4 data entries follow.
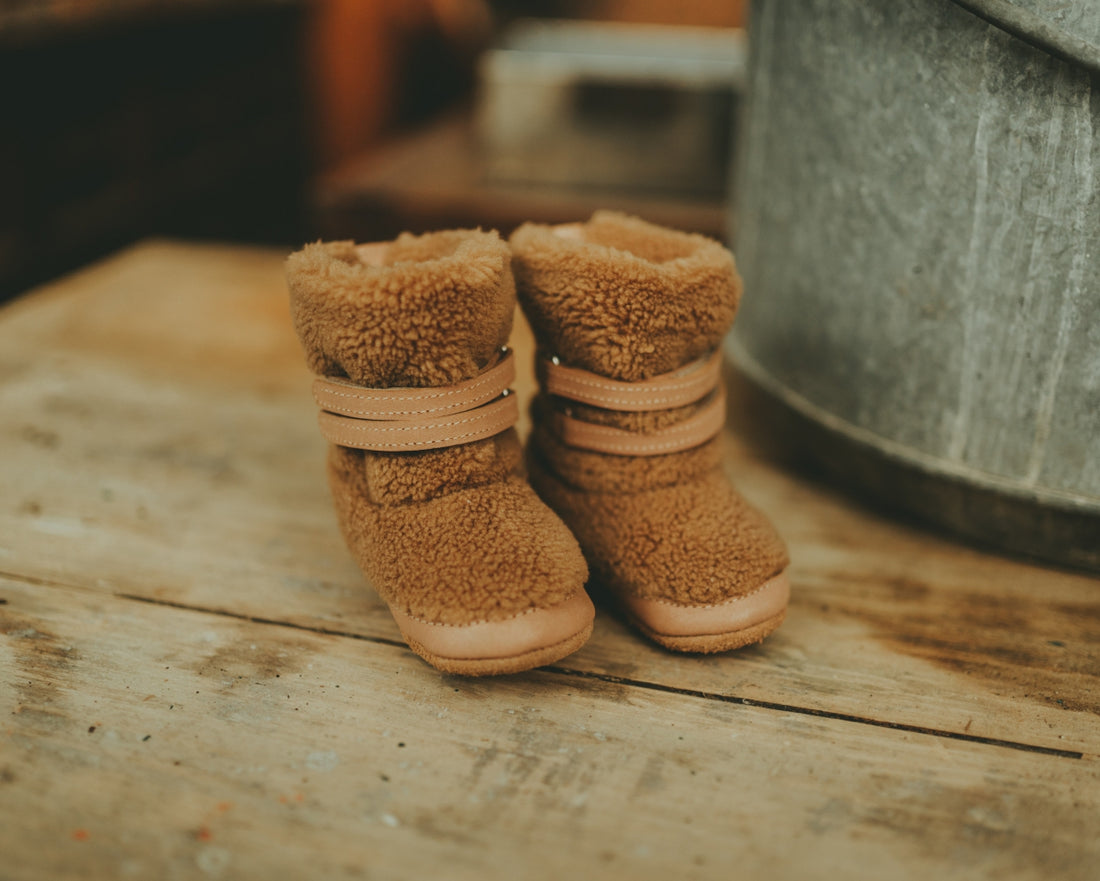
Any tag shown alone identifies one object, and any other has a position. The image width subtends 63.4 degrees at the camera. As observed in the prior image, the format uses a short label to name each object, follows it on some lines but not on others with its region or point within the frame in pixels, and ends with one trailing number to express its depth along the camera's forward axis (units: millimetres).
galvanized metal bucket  710
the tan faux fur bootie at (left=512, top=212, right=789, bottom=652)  671
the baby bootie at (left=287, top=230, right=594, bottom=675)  612
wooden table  538
